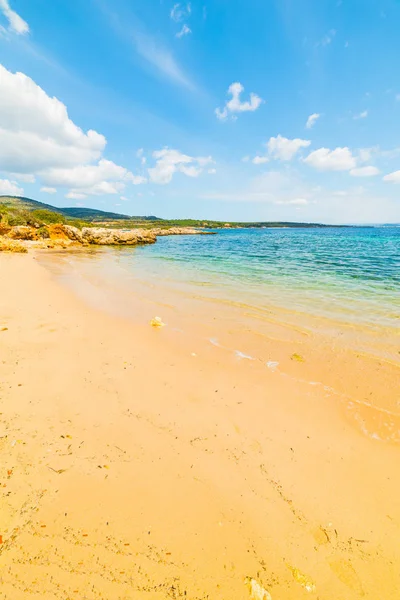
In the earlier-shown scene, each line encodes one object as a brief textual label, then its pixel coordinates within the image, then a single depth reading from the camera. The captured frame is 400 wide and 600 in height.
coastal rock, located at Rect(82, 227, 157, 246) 45.62
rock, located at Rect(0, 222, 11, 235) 35.14
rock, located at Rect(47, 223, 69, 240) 41.66
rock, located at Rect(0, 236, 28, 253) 25.92
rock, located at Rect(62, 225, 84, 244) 42.78
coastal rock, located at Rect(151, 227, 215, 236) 98.35
